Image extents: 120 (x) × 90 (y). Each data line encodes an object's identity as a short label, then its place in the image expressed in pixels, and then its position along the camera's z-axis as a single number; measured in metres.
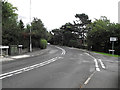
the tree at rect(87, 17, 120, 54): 31.56
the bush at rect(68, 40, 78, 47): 54.33
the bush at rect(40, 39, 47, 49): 33.20
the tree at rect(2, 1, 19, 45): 22.81
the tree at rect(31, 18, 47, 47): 28.67
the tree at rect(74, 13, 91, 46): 55.03
